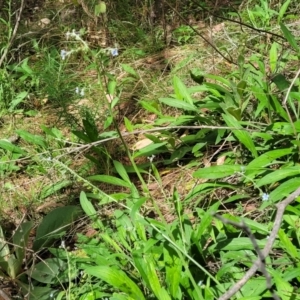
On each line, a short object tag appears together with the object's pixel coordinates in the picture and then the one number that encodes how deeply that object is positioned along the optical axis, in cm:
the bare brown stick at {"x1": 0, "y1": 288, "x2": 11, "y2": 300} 182
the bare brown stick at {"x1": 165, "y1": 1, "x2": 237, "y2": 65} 307
